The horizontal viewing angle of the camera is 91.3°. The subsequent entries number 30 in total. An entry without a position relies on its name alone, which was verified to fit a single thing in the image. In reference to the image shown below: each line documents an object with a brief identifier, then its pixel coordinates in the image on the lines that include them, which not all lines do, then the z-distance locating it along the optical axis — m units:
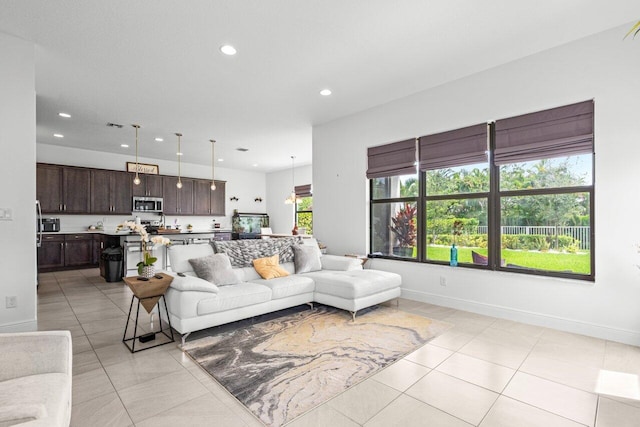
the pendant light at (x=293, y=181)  10.48
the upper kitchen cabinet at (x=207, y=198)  9.58
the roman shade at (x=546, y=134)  3.31
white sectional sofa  3.10
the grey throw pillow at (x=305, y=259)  4.57
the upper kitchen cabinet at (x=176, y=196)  8.98
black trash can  6.09
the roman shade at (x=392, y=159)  4.78
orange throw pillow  4.15
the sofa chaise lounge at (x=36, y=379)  1.17
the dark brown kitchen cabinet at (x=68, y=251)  6.99
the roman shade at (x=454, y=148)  4.05
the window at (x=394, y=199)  4.84
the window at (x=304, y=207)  10.06
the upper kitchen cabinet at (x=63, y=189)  7.09
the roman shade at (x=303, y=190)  9.91
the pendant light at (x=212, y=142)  7.15
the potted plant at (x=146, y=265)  3.17
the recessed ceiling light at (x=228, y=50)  3.36
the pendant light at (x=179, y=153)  6.68
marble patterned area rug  2.18
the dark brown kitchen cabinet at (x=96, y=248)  7.62
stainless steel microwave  8.36
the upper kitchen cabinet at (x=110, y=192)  7.78
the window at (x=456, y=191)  4.12
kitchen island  6.31
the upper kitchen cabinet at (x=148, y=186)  8.41
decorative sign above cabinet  8.63
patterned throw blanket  4.10
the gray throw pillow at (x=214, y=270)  3.59
